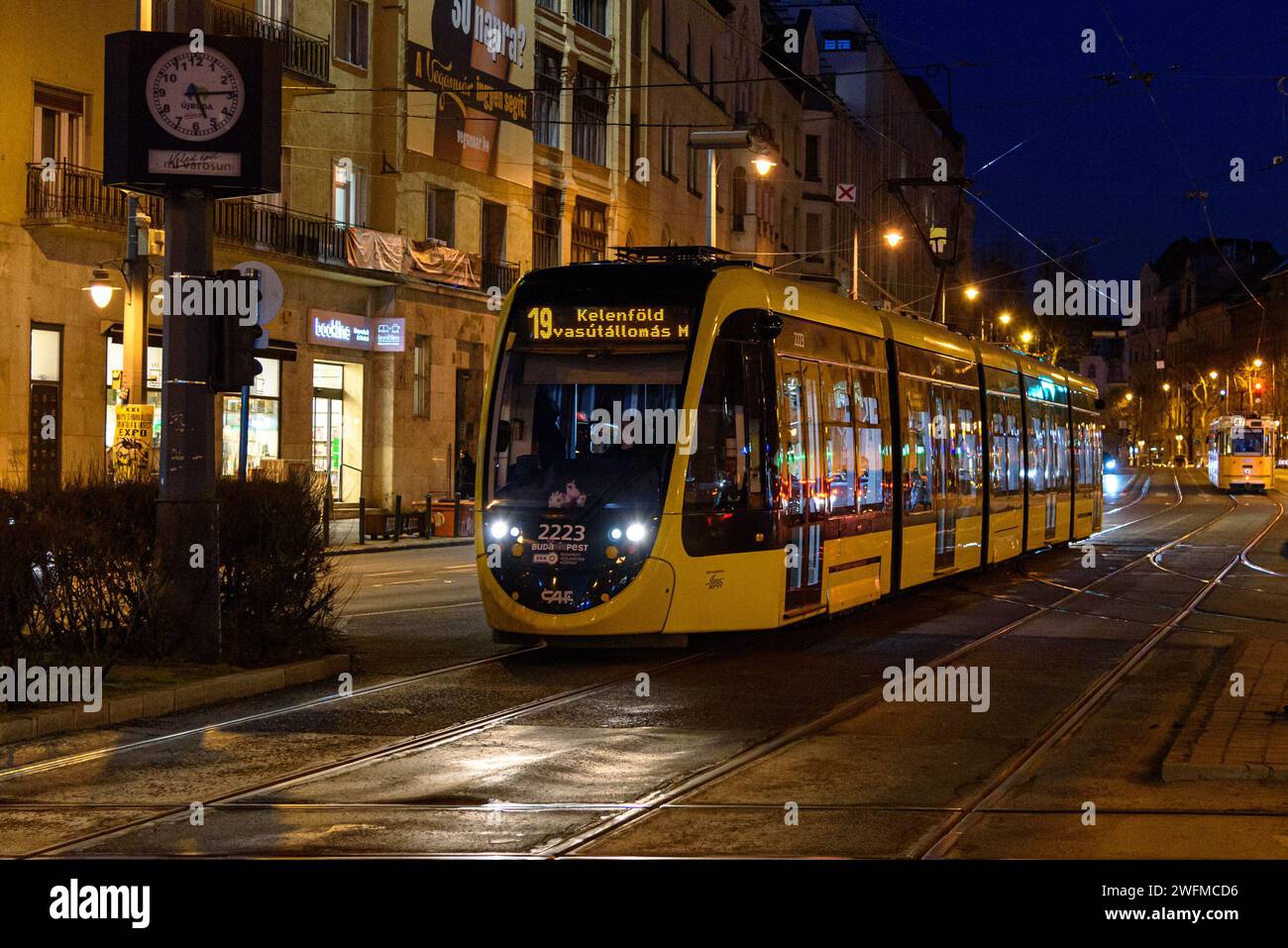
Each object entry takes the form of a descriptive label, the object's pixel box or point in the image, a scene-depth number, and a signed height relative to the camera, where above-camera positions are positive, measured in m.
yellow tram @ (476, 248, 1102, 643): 14.38 +0.22
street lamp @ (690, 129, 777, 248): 32.66 +6.58
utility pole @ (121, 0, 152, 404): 24.67 +2.49
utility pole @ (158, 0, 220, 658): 12.97 +0.27
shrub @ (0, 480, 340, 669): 11.89 -0.72
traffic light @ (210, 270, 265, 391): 13.33 +1.00
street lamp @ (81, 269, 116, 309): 29.11 +3.25
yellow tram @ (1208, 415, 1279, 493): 76.38 +1.21
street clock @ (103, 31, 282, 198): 13.17 +2.86
